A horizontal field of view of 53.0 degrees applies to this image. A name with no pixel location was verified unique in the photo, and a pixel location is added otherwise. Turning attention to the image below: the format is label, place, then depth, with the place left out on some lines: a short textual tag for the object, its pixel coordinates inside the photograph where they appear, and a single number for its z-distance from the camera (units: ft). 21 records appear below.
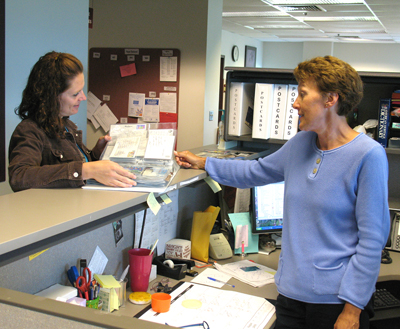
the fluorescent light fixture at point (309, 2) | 18.31
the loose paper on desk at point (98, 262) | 4.75
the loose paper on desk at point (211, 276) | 5.52
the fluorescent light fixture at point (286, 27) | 26.99
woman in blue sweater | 4.05
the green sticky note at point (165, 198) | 4.41
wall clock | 31.40
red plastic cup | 5.12
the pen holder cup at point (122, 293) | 4.71
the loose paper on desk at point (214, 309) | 4.46
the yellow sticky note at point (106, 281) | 4.53
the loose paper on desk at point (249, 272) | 5.69
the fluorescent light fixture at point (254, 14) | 21.90
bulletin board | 15.85
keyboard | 6.84
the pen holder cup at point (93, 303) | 4.20
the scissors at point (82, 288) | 4.24
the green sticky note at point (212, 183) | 5.72
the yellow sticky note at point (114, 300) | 4.54
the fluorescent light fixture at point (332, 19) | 22.56
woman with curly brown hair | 3.94
